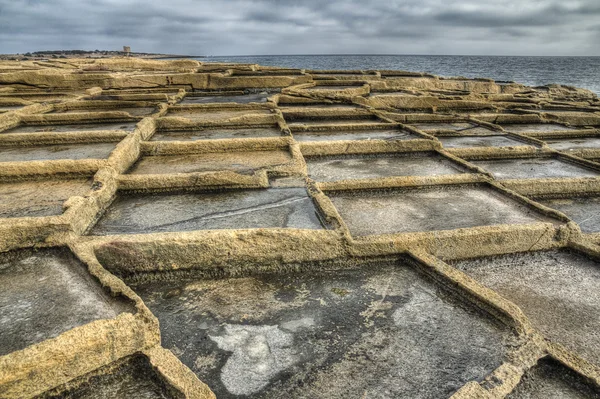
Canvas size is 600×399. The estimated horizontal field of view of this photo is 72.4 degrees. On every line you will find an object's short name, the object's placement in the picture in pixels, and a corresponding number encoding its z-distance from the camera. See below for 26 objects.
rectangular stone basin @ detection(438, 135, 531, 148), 6.25
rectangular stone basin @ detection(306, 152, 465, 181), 4.75
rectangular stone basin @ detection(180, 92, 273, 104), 9.37
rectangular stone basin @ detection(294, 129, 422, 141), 6.24
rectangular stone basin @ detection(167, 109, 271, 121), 7.31
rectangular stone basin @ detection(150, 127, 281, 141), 6.12
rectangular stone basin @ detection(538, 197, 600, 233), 3.84
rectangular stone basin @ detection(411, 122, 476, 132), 7.35
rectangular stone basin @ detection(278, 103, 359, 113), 8.35
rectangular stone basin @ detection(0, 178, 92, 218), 3.40
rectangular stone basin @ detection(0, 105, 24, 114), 7.77
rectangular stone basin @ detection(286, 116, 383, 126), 7.37
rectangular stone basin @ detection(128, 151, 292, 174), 4.65
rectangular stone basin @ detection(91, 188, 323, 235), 3.29
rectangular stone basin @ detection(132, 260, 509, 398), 1.99
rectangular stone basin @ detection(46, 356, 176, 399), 1.83
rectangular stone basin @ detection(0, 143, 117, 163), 4.87
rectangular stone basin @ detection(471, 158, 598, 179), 4.92
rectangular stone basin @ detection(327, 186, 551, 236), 3.44
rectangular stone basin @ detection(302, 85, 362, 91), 10.70
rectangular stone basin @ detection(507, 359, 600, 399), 1.90
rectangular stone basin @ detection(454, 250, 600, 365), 2.33
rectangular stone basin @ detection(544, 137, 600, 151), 6.39
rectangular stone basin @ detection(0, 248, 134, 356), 2.04
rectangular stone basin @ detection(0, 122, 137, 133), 6.32
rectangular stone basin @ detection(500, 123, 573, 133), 7.59
